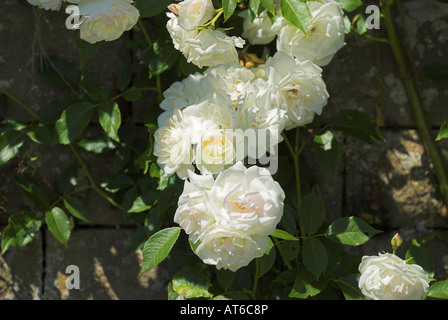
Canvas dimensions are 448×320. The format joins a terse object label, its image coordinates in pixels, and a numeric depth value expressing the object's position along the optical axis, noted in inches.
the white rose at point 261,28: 57.9
